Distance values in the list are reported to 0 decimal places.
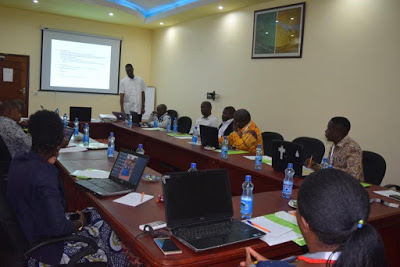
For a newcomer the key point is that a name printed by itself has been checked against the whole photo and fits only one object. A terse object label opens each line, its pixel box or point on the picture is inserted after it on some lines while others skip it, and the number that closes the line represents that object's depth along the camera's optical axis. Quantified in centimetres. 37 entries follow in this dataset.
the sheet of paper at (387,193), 253
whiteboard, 922
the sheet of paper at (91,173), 254
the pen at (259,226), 171
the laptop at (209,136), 393
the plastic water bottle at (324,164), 286
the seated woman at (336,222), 102
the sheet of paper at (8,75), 775
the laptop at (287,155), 273
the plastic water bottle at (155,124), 572
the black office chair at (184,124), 596
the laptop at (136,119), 580
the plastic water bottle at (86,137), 392
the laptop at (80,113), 570
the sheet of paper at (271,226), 169
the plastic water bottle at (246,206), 189
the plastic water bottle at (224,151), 346
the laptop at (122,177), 220
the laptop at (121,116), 623
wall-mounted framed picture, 532
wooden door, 774
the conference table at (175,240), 143
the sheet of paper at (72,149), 347
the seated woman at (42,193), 171
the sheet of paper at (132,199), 201
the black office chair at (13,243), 159
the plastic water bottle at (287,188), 229
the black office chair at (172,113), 736
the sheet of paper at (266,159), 337
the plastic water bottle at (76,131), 435
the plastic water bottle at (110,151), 334
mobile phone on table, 142
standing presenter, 704
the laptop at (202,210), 156
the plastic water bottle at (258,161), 305
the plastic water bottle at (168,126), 527
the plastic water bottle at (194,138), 420
